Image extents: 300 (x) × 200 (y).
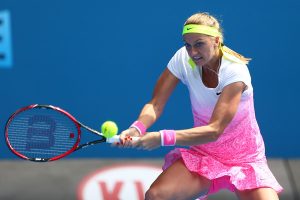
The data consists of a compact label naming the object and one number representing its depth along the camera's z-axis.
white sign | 11.34
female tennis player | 8.45
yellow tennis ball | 8.30
